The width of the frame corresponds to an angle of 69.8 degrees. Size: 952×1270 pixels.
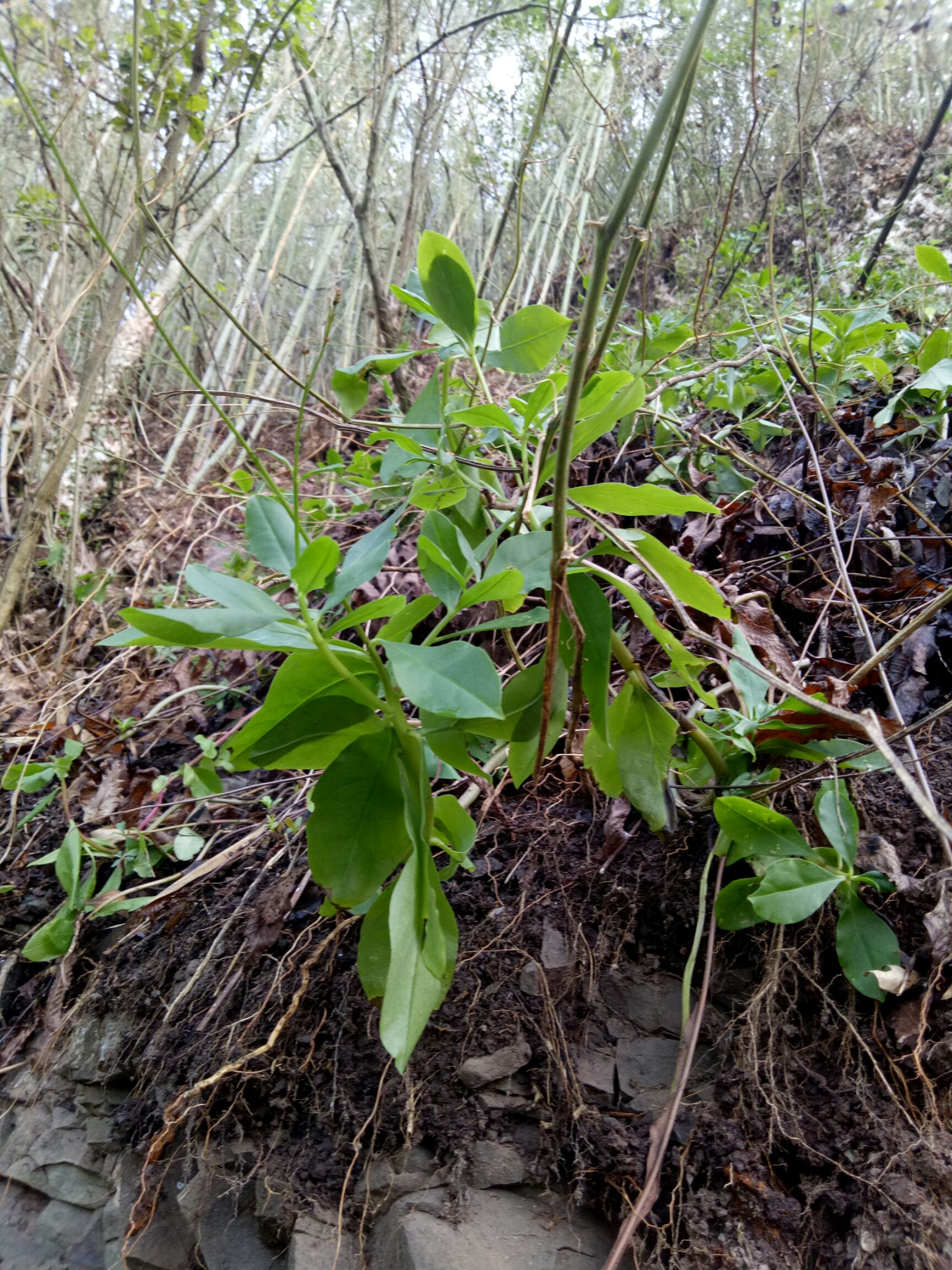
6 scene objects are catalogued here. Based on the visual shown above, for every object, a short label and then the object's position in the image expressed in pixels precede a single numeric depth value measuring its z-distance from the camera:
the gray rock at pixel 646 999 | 0.82
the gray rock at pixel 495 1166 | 0.77
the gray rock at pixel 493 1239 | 0.71
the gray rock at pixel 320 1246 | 0.77
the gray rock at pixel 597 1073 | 0.78
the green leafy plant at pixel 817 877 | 0.68
